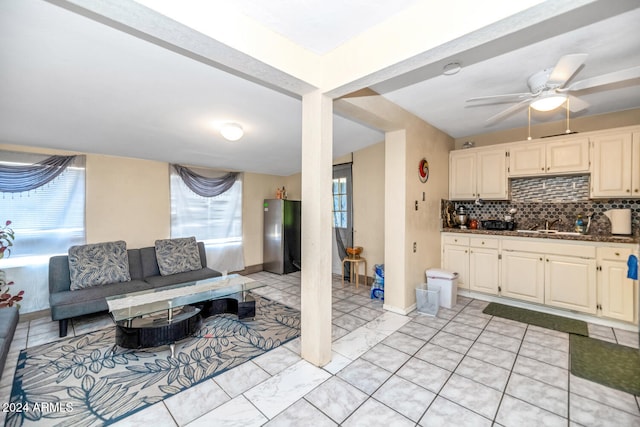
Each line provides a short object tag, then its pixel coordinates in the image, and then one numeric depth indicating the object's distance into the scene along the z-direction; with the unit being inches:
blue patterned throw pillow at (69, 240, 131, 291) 126.2
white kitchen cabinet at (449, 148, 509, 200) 148.6
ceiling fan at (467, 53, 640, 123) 70.0
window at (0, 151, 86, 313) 122.0
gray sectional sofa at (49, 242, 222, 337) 109.4
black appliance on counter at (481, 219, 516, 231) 150.1
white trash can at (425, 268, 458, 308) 136.6
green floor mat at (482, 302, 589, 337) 113.2
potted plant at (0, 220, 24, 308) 117.7
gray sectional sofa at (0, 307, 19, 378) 75.5
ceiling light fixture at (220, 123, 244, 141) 119.1
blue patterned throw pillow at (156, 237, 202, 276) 153.6
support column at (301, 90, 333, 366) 84.8
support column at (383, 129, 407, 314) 128.5
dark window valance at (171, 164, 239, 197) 175.3
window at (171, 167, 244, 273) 175.3
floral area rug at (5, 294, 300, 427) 69.2
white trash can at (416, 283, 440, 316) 128.2
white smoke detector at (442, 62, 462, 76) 84.0
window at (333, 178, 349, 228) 193.5
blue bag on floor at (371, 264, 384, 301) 151.5
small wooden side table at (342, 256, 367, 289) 173.1
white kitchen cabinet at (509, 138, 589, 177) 126.7
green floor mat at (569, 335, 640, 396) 79.4
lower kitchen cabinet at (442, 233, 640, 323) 112.2
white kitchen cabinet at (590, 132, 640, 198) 114.7
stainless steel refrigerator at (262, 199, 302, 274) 205.9
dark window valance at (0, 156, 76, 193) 118.7
